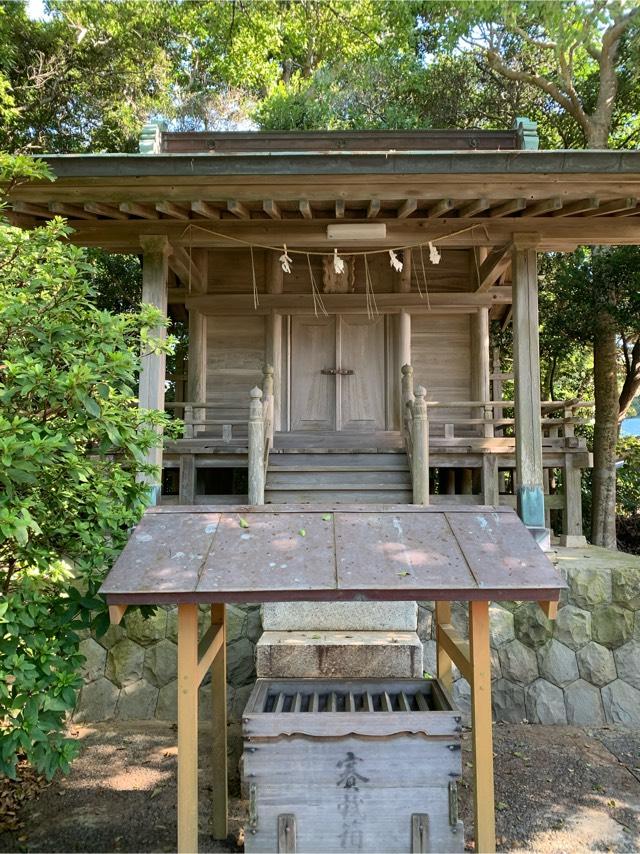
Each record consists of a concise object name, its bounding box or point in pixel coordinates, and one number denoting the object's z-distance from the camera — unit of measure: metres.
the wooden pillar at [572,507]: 7.23
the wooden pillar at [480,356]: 8.52
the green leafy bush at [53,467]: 2.84
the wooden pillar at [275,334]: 8.35
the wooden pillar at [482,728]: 2.69
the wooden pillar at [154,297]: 6.07
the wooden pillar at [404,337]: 8.47
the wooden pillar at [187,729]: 2.64
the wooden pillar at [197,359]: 8.38
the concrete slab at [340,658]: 4.39
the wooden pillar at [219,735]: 3.68
